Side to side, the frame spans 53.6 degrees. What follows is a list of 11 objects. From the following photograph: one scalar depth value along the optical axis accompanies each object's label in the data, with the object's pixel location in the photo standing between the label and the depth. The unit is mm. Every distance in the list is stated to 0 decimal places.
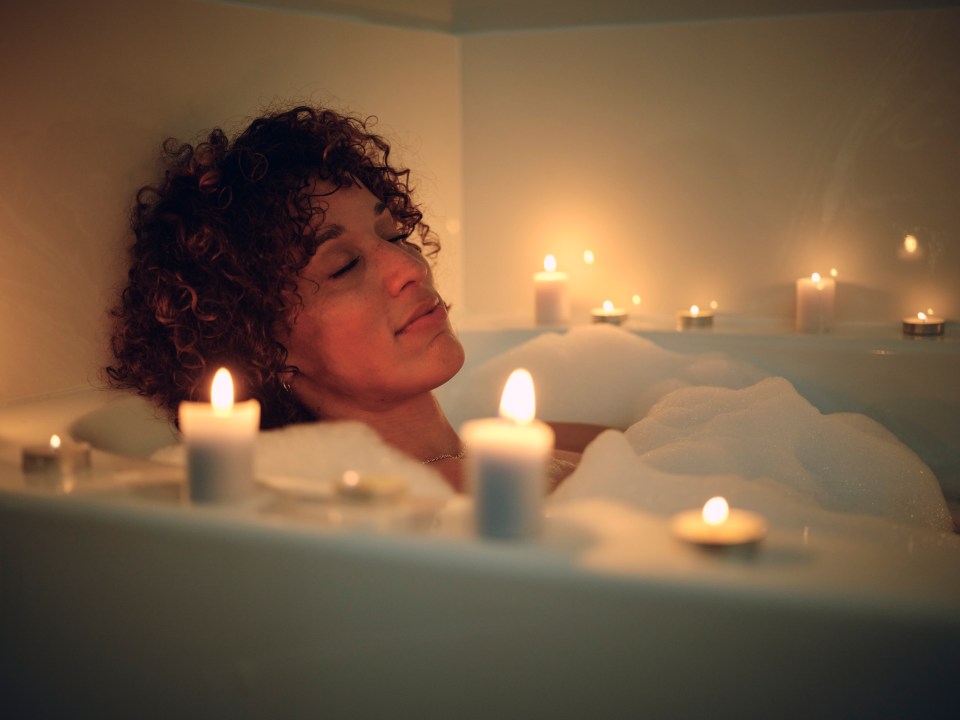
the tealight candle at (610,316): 2188
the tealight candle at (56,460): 971
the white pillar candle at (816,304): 2000
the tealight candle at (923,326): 1897
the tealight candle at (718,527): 728
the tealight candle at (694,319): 2115
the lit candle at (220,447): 831
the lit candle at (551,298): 2227
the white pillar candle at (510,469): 720
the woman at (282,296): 1469
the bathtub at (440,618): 671
